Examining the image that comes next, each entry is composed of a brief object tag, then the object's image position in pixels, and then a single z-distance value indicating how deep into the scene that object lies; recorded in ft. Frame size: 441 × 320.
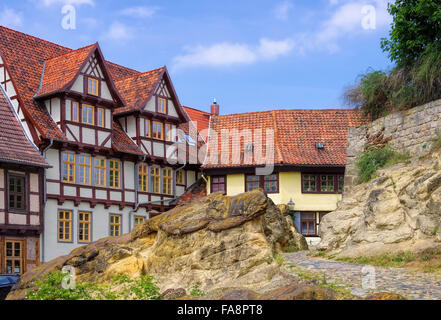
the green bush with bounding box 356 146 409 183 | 74.56
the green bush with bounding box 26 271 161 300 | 46.14
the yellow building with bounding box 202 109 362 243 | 116.67
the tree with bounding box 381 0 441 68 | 76.38
